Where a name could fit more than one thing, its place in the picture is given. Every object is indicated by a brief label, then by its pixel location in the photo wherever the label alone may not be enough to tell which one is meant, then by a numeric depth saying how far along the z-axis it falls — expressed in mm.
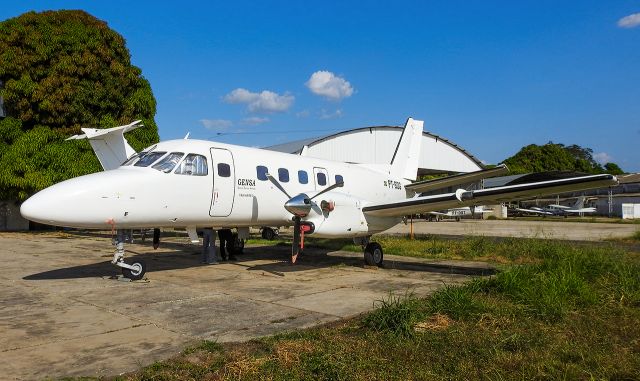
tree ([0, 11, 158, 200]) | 26094
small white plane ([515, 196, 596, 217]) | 56850
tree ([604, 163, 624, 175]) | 104625
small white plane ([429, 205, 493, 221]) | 51625
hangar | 42094
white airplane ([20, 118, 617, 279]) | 9539
